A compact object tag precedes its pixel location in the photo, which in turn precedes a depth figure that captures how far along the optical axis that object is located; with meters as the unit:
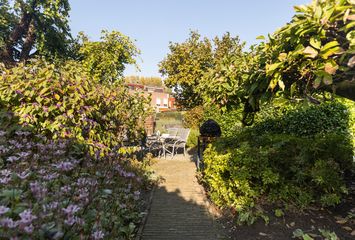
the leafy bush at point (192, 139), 13.65
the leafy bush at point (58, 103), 4.21
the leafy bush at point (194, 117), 16.31
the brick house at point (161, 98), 58.19
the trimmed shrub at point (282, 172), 4.45
